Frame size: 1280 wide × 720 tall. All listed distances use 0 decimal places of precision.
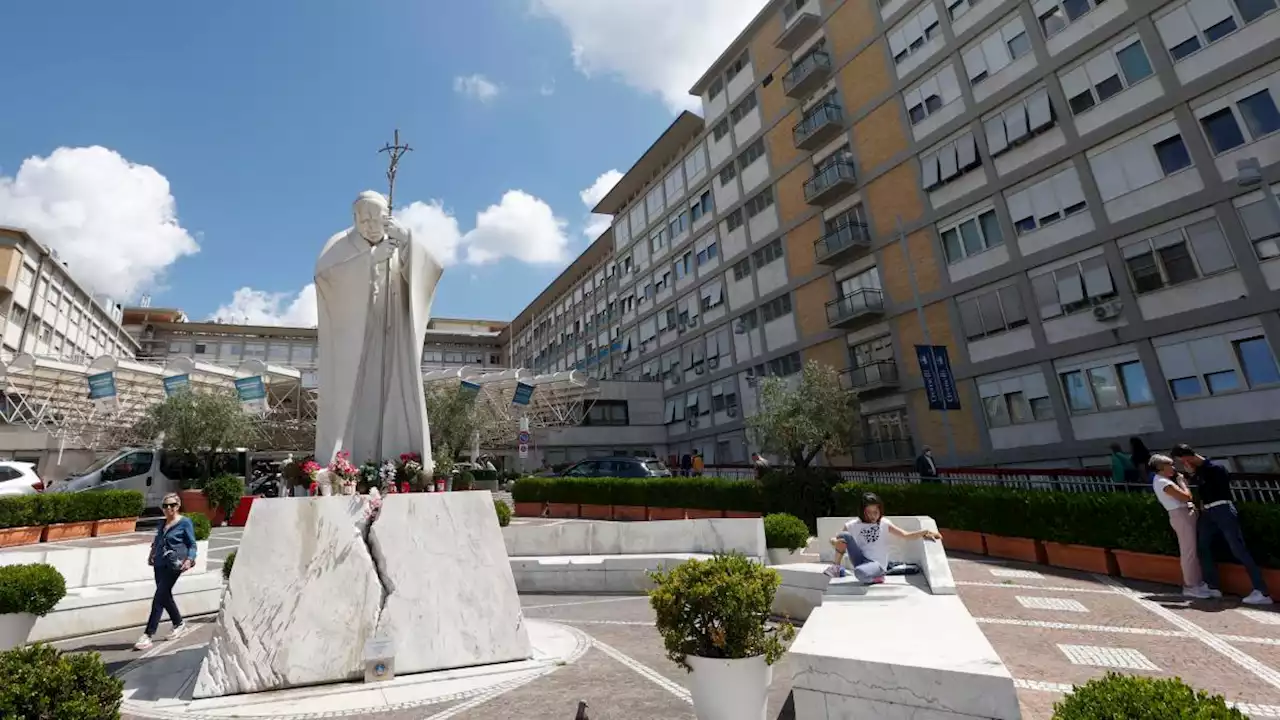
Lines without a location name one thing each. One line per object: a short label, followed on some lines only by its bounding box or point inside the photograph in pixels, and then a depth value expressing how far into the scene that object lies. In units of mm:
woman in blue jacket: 6750
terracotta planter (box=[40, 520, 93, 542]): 17172
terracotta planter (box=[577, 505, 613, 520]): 21109
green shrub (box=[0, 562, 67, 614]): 5930
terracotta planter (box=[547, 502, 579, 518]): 22156
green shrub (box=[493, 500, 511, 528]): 15039
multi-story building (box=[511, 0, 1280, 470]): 15898
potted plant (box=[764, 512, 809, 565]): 9742
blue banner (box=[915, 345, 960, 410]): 20750
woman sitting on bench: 6084
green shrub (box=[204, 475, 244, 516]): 20328
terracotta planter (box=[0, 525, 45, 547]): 16281
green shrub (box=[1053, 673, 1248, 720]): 1947
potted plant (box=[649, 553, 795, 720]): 3787
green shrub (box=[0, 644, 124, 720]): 2723
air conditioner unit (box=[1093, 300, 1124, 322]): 17891
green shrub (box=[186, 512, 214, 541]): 11922
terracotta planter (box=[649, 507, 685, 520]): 19181
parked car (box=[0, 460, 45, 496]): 18578
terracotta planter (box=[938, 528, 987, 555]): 11898
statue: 6980
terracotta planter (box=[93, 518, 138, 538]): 18078
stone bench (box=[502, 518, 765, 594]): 9641
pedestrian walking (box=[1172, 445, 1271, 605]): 7223
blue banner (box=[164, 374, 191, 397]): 26500
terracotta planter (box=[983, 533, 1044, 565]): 10727
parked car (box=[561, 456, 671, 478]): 23484
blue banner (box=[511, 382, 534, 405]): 29406
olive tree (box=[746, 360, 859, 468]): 22438
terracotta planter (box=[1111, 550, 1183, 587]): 8609
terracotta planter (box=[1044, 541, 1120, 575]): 9522
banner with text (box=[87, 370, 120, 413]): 25594
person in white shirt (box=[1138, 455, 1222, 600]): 7711
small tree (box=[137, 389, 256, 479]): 24719
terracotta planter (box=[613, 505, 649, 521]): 20167
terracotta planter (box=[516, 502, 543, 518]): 22891
